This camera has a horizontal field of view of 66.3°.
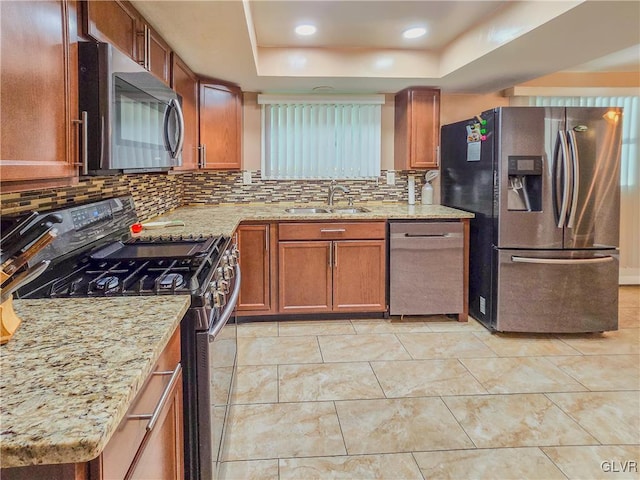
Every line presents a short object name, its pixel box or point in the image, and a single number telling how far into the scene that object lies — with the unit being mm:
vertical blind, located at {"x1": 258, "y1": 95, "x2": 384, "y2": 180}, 4316
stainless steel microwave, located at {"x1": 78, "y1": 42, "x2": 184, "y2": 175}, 1474
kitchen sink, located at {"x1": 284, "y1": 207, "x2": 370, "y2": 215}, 4102
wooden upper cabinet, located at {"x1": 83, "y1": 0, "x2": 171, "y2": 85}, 1600
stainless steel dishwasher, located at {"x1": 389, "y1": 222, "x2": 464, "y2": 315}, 3736
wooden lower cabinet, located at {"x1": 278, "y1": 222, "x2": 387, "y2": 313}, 3752
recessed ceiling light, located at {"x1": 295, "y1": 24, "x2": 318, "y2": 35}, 3170
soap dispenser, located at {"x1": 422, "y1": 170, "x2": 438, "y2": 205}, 4375
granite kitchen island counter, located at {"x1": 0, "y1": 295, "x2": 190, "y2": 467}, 688
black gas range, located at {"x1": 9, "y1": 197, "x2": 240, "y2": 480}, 1421
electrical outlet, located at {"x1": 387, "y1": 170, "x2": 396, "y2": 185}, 4457
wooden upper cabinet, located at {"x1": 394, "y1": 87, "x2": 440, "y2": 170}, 4086
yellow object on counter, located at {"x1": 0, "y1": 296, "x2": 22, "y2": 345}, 1032
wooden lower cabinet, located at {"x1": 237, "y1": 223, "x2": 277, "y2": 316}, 3719
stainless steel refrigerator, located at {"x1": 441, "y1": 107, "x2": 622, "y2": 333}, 3344
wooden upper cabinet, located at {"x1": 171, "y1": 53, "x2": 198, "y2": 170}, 3024
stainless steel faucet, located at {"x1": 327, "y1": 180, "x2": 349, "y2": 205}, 4316
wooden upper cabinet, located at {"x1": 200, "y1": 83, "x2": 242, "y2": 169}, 3790
